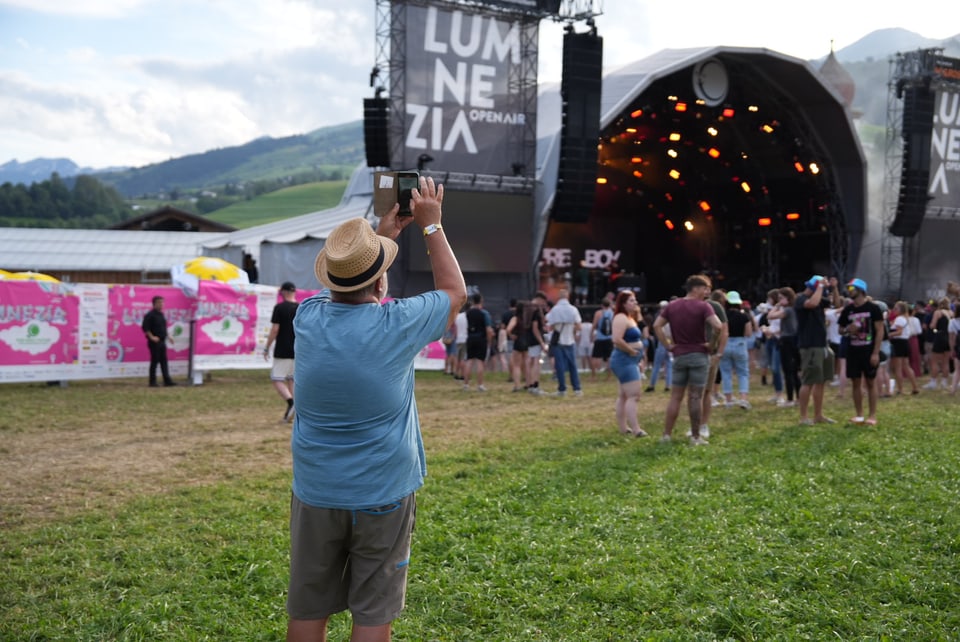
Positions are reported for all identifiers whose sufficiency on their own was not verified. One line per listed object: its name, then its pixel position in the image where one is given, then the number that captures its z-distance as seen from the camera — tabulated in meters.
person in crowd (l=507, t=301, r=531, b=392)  14.77
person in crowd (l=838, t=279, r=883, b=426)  9.62
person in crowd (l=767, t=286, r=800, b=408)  12.08
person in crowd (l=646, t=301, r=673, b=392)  14.59
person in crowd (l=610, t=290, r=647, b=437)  9.49
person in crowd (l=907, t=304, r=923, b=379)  15.28
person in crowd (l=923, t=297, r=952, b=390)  15.05
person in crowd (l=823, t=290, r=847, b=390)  13.16
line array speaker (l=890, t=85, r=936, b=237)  26.45
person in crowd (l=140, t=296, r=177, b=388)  15.16
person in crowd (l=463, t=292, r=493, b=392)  14.81
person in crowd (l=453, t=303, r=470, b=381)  16.14
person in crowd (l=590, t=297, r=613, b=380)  15.62
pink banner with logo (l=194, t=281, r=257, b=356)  16.03
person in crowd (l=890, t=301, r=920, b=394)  13.98
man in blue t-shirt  2.68
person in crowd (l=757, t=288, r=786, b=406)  12.83
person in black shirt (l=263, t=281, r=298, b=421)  9.97
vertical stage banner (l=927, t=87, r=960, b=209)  28.23
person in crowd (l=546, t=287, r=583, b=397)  13.54
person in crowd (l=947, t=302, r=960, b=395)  13.85
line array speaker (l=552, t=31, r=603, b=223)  20.14
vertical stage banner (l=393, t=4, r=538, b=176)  20.77
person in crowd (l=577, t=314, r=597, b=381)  19.28
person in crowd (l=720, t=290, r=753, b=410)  11.93
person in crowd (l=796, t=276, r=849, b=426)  10.02
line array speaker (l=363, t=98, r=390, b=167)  20.12
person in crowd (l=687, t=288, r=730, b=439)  8.93
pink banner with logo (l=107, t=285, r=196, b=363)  15.55
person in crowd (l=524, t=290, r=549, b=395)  14.34
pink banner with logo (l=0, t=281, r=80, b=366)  14.24
